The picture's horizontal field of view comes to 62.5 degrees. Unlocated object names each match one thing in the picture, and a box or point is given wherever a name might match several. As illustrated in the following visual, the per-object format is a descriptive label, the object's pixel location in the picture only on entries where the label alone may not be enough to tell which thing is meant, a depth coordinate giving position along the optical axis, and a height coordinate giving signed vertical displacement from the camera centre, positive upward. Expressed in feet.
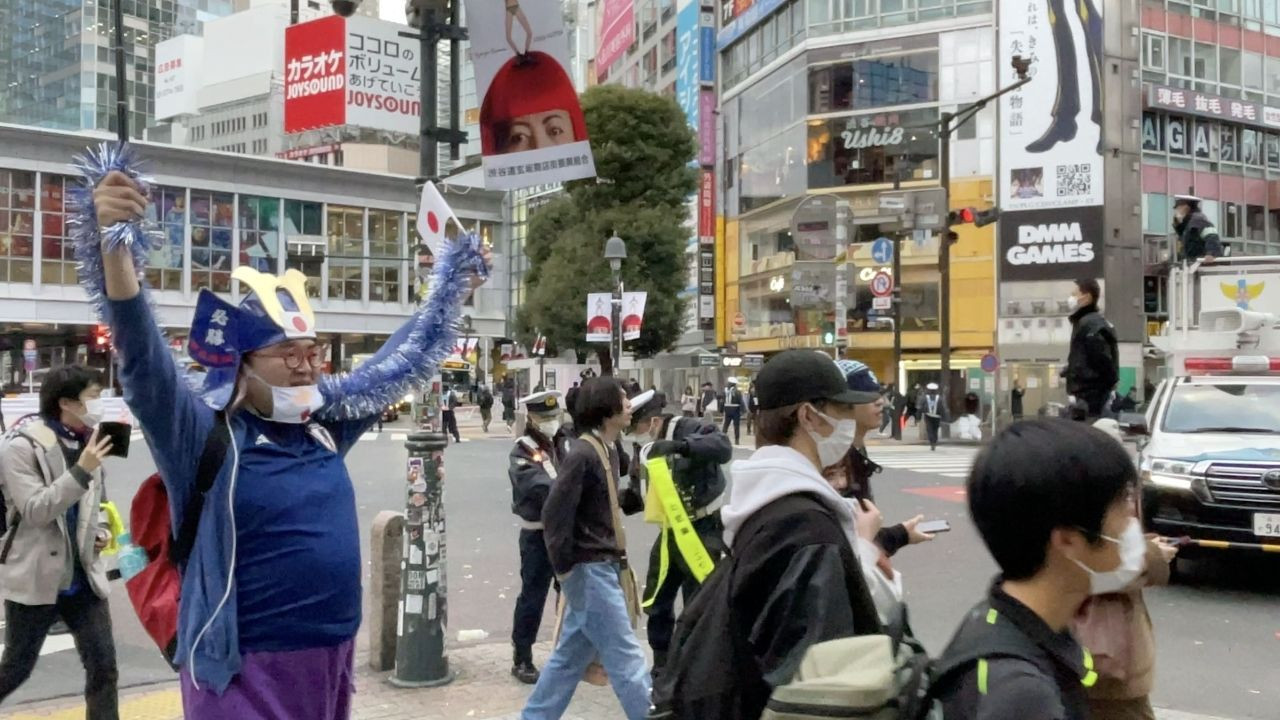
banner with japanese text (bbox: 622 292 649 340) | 70.44 +3.25
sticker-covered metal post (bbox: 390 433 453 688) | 20.01 -4.12
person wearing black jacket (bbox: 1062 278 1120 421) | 18.03 +0.07
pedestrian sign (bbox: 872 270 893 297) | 73.87 +5.49
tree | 124.36 +16.59
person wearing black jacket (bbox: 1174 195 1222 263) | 28.17 +3.90
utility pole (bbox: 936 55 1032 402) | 60.75 +8.51
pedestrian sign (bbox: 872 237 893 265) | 70.59 +7.56
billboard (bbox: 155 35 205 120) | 240.32 +66.78
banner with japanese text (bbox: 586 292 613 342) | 77.36 +3.38
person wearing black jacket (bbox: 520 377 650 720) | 16.29 -3.30
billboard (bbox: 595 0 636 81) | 221.46 +71.25
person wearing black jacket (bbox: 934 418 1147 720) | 5.58 -1.02
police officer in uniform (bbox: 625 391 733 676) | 18.66 -2.55
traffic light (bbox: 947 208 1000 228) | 66.03 +9.37
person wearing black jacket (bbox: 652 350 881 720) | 7.31 -1.68
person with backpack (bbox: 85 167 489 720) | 8.81 -1.24
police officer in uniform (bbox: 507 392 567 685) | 20.61 -2.91
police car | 27.89 -2.15
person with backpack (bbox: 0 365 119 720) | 15.19 -2.72
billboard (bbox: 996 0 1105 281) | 121.90 +25.31
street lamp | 71.82 +6.50
